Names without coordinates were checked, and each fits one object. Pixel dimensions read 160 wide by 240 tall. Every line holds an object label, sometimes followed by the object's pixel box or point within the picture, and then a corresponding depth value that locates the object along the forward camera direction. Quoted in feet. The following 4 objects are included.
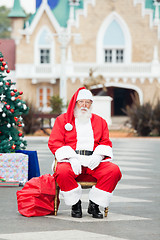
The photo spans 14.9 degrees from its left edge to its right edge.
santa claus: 23.09
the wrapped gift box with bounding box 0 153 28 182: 31.48
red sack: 23.67
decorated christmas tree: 34.06
